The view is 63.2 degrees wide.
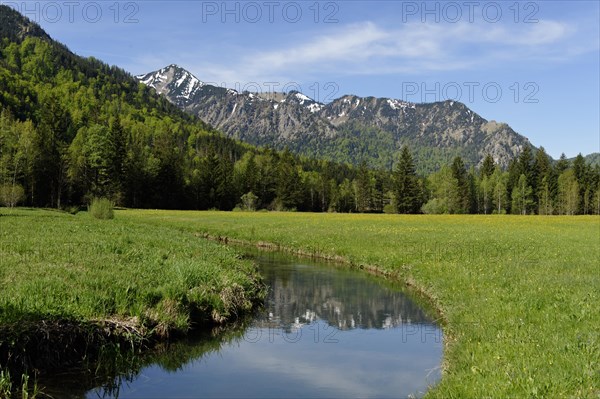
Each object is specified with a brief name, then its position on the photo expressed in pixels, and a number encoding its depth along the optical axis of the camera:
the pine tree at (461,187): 134.75
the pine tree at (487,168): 160.12
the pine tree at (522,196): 135.00
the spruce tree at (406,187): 120.81
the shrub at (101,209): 53.97
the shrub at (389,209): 129.79
